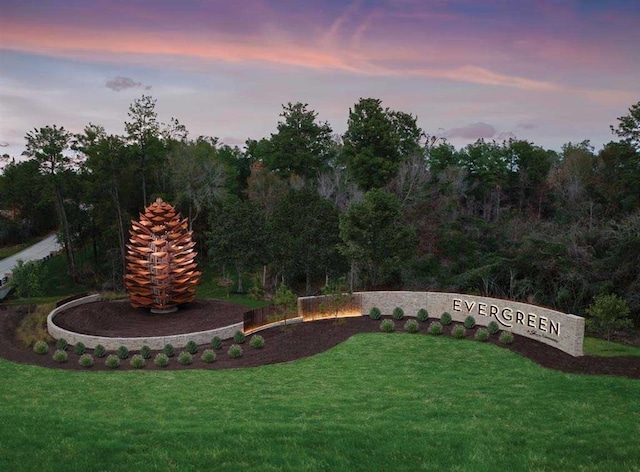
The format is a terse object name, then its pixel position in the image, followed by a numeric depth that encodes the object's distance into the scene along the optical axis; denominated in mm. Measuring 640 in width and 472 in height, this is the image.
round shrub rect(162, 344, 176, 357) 25048
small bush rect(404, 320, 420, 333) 27656
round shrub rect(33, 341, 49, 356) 25458
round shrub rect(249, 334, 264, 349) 26172
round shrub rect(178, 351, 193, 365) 23734
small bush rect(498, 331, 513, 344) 24547
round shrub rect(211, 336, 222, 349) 26344
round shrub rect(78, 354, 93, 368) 23344
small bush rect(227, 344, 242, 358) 24766
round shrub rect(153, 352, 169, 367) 23453
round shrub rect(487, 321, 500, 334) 26359
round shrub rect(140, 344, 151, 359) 24844
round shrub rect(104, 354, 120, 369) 23141
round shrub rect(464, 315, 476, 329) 27484
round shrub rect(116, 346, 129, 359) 24906
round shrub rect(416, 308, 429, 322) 29703
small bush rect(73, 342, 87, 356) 25453
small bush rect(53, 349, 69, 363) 24266
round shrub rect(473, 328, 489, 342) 25438
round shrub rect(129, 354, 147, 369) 23266
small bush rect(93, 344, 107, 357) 25119
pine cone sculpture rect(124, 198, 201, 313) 32500
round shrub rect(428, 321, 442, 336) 26875
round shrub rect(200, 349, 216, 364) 23953
